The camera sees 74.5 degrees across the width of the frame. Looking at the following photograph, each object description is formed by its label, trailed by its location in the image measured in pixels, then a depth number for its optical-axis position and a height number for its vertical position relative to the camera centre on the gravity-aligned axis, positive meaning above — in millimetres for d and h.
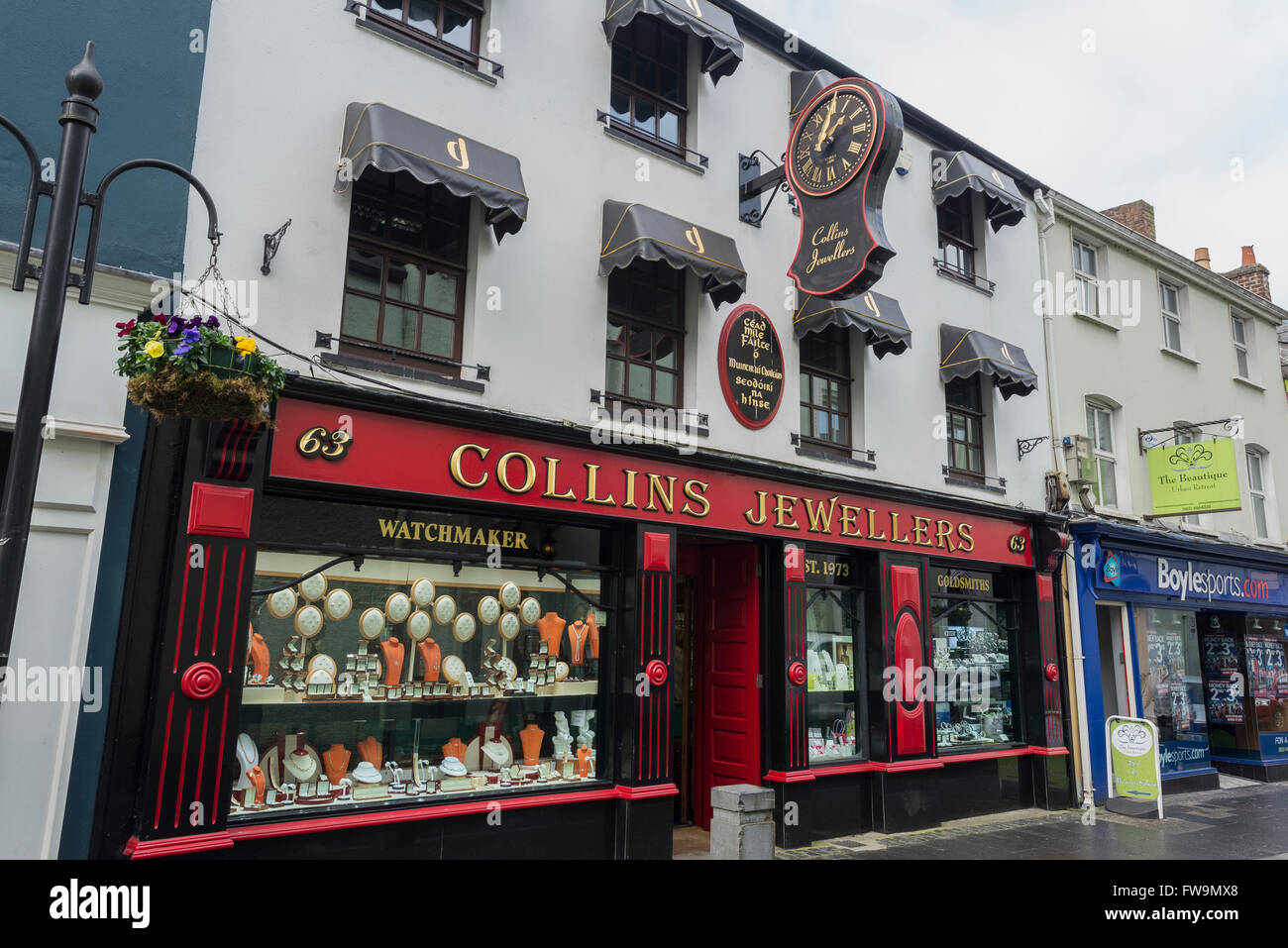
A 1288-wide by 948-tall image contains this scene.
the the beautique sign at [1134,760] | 11195 -1333
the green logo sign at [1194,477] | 13188 +2876
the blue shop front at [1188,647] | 13031 +233
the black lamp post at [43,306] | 3527 +1404
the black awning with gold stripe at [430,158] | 6906 +3988
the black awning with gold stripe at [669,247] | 8367 +3983
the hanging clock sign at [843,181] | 8414 +4798
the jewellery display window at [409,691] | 6625 -419
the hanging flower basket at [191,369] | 4902 +1536
